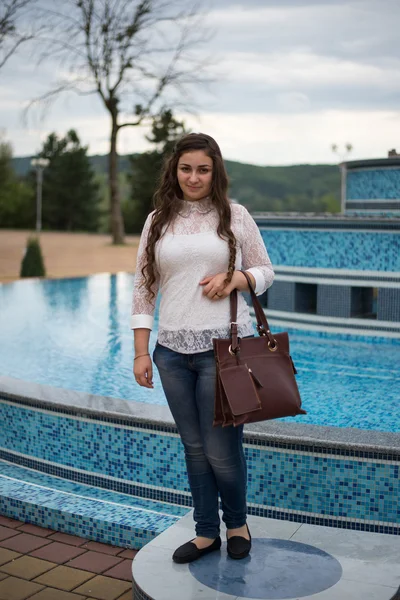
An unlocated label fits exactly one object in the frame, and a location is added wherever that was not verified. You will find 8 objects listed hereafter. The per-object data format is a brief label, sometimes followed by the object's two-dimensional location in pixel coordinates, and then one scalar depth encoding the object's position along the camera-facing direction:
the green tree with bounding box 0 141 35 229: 45.34
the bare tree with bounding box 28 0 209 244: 25.56
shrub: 15.84
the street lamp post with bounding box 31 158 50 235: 33.75
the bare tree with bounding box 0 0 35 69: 23.17
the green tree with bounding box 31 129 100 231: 47.66
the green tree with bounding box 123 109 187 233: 40.09
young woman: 2.66
